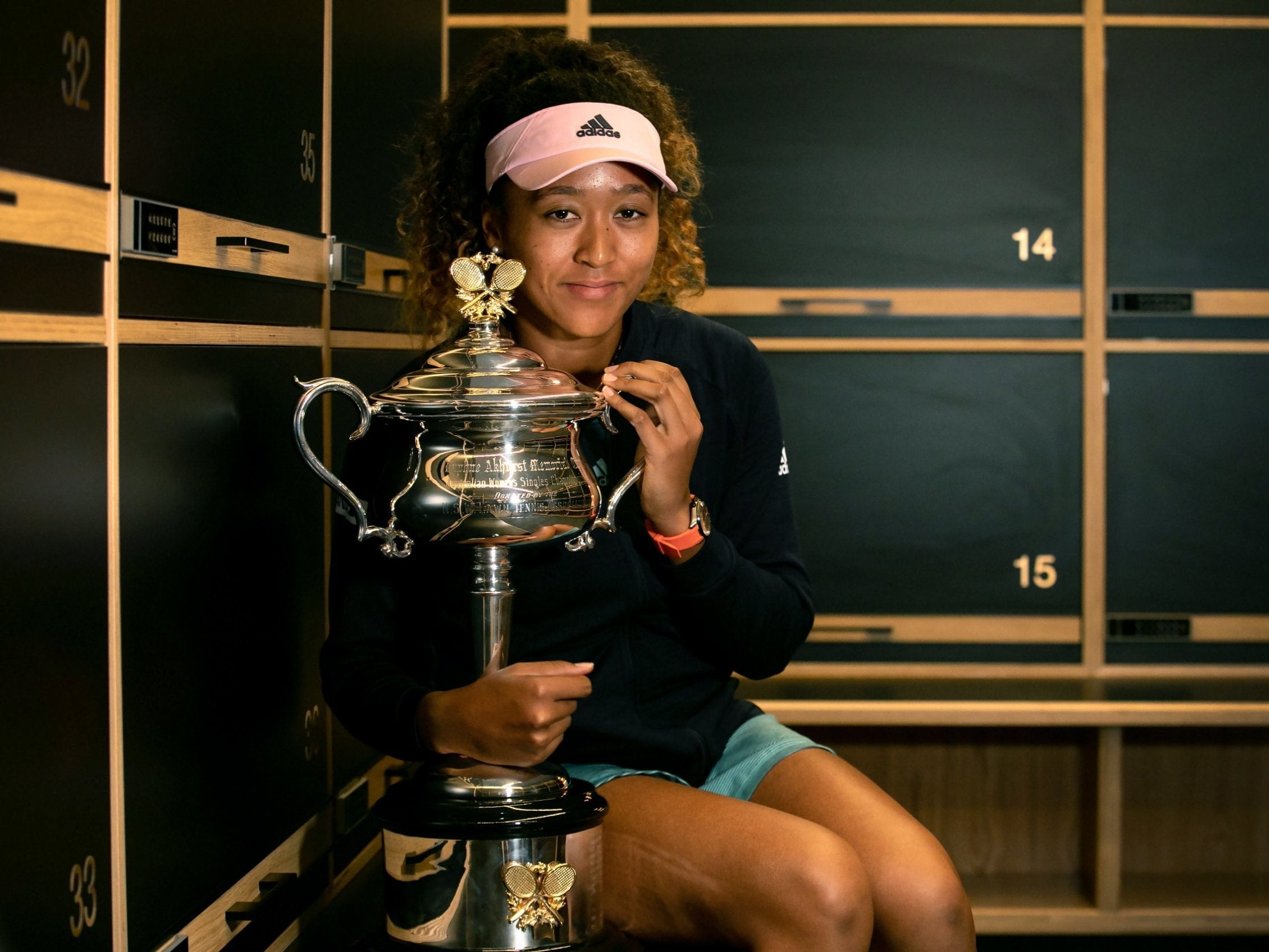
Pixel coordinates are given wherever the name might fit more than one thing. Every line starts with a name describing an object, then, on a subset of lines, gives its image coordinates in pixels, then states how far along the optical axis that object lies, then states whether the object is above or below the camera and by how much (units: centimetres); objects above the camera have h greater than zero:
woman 302 -15
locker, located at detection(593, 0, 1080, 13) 428 +76
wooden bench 428 -62
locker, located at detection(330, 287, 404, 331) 359 +18
